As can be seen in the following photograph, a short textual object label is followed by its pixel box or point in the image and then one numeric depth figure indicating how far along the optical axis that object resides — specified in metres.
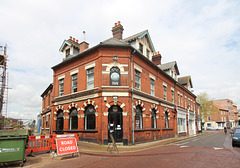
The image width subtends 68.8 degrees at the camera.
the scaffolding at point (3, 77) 24.33
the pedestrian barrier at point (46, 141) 10.13
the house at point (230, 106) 88.61
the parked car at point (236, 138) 13.50
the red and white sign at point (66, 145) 9.06
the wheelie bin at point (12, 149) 7.42
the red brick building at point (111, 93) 14.66
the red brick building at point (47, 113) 23.44
